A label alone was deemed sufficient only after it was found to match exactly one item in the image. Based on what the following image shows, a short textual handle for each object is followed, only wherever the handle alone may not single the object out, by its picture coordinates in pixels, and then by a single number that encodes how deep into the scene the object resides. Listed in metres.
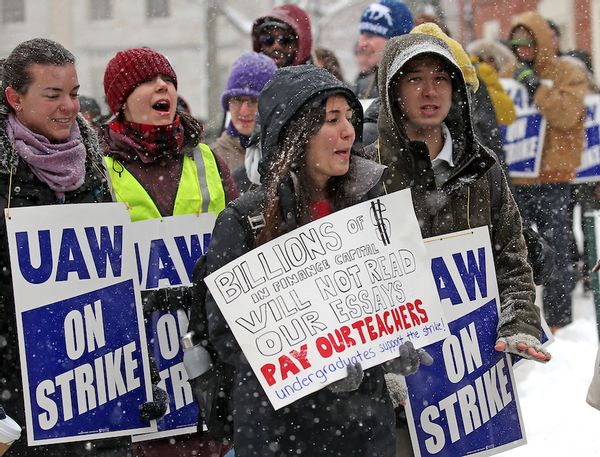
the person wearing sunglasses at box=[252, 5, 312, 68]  15.03
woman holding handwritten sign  7.49
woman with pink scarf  8.52
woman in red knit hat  10.01
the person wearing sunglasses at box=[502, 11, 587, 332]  19.03
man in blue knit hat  14.79
